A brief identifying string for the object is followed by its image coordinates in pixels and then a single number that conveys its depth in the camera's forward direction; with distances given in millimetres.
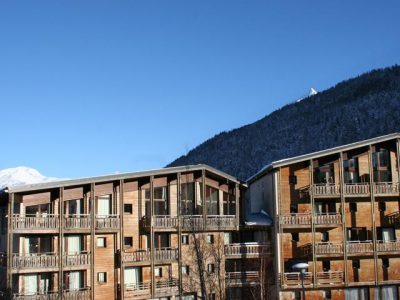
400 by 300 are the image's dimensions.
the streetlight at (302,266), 34438
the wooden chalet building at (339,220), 48844
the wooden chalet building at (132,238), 42062
